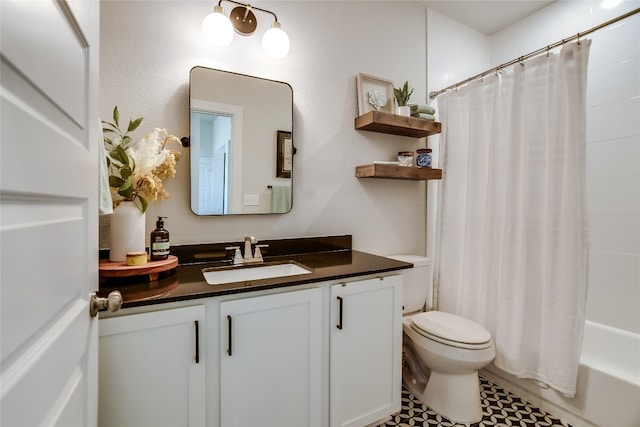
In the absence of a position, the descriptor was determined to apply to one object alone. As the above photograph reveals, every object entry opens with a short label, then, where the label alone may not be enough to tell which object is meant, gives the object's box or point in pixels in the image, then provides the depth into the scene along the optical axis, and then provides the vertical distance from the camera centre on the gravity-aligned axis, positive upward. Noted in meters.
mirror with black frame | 1.52 +0.35
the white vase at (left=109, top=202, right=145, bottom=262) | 1.17 -0.09
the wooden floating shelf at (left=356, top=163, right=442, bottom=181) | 1.87 +0.25
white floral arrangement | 1.18 +0.16
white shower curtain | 1.49 +0.00
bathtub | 1.40 -0.85
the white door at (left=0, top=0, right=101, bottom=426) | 0.37 -0.01
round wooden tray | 1.08 -0.22
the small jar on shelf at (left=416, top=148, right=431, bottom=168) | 2.03 +0.36
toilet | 1.53 -0.78
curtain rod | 1.32 +0.84
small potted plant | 1.99 +0.74
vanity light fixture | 1.46 +0.91
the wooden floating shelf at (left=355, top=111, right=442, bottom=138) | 1.85 +0.55
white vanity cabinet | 0.96 -0.56
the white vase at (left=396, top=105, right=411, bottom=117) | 1.98 +0.65
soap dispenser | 1.23 -0.15
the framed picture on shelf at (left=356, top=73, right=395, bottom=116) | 1.96 +0.77
